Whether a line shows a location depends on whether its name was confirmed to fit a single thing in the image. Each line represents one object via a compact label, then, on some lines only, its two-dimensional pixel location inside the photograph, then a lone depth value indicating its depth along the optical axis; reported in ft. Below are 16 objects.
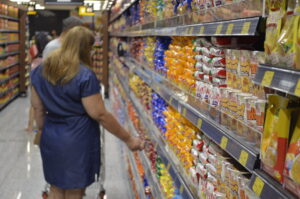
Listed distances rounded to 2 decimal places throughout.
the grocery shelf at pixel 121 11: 17.58
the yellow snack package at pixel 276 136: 3.68
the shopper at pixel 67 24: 12.93
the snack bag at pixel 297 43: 3.42
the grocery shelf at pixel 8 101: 31.23
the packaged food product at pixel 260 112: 4.41
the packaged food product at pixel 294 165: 3.39
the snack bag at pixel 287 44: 3.51
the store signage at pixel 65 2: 32.22
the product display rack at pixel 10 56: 32.12
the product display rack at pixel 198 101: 3.61
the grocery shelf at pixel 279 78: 3.19
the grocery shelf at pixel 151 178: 9.70
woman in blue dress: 9.54
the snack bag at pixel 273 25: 3.76
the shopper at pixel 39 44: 21.37
